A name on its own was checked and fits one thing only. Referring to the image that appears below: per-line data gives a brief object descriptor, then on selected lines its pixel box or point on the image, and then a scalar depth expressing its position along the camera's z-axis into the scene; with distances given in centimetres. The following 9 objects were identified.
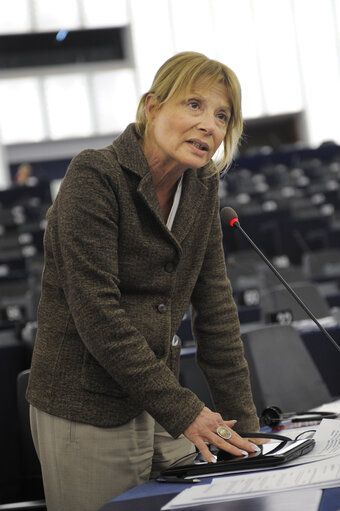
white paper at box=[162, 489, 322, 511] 245
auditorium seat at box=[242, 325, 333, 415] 365
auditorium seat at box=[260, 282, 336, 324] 615
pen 269
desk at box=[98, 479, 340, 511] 246
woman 273
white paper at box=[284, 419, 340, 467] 272
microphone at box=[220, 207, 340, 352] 290
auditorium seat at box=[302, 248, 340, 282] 972
